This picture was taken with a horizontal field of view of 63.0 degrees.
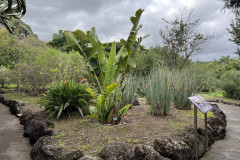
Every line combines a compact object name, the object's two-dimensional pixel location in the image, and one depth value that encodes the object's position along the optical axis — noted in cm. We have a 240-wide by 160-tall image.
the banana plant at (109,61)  453
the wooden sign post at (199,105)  343
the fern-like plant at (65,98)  528
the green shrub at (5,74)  1145
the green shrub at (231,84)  1032
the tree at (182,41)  1302
